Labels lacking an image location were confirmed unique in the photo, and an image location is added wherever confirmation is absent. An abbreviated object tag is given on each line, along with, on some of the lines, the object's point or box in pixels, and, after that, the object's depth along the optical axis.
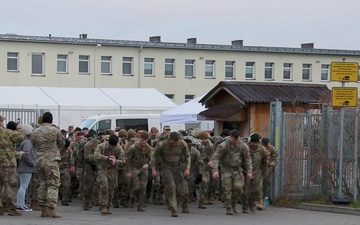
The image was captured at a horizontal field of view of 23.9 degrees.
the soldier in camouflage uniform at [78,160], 19.97
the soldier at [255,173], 18.75
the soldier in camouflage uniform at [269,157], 19.33
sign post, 18.86
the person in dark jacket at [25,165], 17.38
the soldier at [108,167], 17.77
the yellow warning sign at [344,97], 18.84
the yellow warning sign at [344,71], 18.95
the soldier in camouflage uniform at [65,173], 20.27
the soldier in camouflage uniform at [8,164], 16.44
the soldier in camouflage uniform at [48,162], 16.45
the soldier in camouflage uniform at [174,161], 18.08
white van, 32.94
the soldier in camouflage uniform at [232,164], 18.02
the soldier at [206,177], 20.03
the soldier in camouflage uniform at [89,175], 19.06
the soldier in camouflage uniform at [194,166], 19.97
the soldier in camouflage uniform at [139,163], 19.02
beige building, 56.88
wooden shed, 23.97
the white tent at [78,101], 36.81
